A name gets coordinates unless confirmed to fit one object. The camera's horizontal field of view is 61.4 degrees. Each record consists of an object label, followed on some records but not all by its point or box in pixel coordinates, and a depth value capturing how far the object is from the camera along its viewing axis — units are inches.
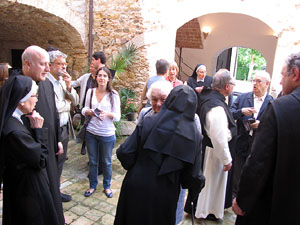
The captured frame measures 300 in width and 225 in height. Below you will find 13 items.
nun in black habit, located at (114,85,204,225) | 70.7
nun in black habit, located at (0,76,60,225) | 71.3
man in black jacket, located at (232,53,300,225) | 63.8
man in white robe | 99.3
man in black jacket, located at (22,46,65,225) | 90.0
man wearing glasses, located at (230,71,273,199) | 124.8
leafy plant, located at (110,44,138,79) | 228.6
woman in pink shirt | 169.0
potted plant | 241.6
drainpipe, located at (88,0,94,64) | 251.5
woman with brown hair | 125.6
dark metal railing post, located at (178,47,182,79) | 452.0
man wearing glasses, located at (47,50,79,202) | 113.6
